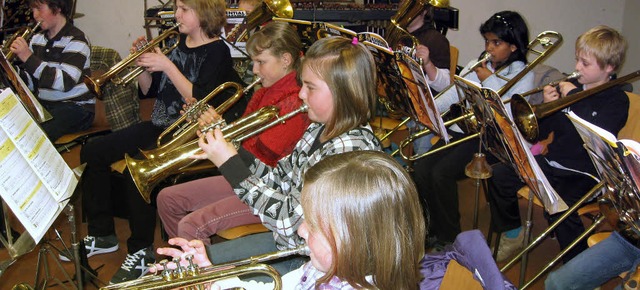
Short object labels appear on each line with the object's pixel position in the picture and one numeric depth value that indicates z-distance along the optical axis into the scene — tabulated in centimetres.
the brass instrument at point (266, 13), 365
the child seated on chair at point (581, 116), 263
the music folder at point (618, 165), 152
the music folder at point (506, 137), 199
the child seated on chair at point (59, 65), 352
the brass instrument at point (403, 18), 360
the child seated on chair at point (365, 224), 130
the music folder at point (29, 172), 174
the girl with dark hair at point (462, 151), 312
